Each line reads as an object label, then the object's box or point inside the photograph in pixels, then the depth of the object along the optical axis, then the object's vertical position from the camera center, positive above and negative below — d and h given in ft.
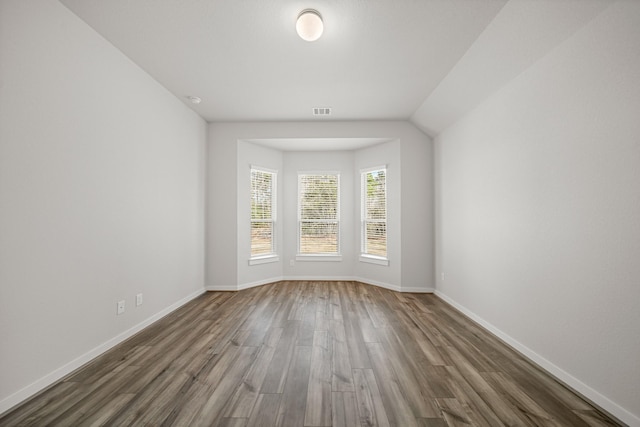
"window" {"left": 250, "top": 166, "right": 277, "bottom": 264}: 16.57 +0.23
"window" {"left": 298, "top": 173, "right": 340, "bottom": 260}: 17.94 +0.31
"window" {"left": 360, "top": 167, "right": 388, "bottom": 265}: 16.35 +0.11
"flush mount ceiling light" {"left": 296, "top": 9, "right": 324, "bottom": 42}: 7.16 +5.05
